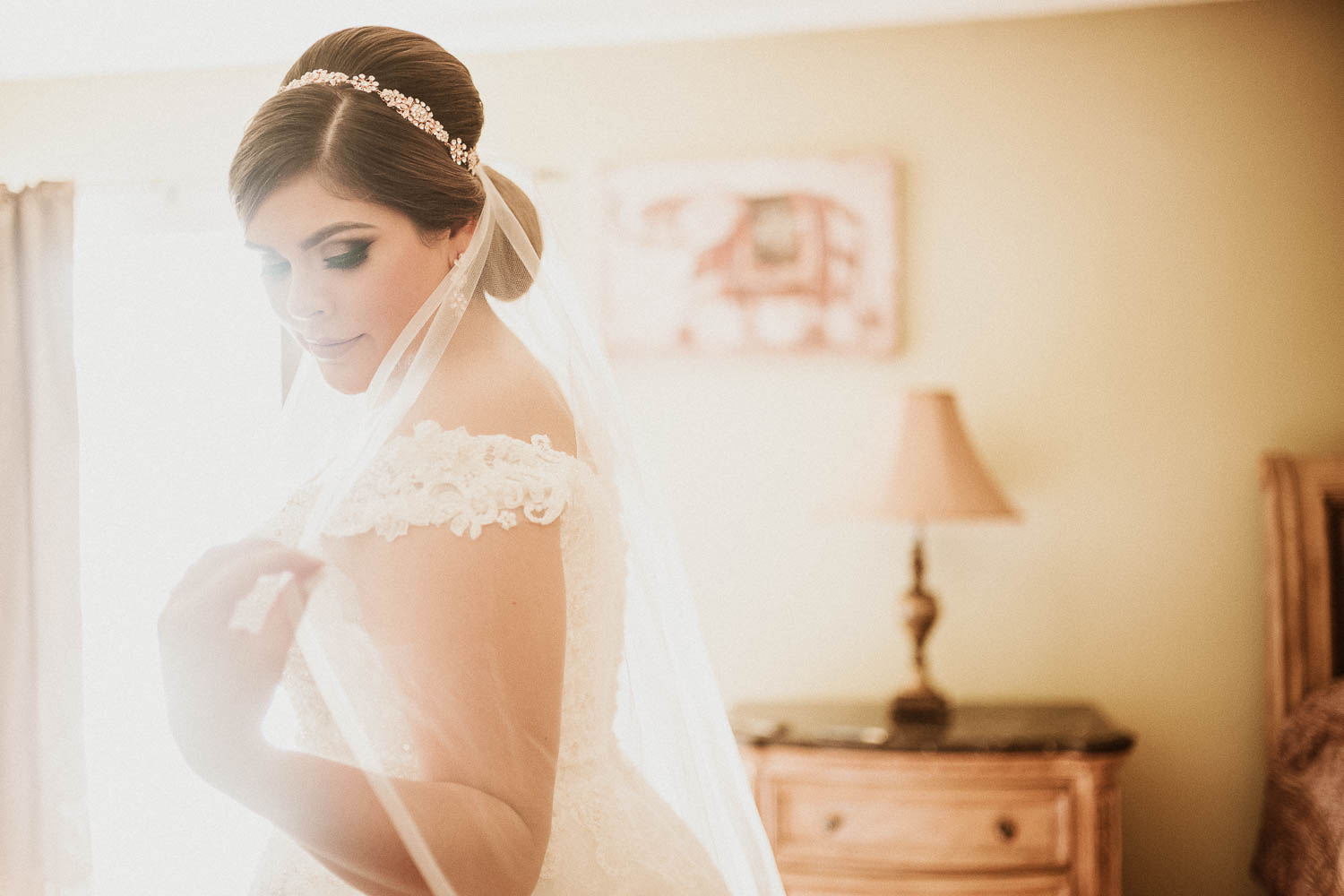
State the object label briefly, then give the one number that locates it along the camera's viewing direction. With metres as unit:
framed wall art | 3.04
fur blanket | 2.27
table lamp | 2.65
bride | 0.69
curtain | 3.12
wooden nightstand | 2.45
